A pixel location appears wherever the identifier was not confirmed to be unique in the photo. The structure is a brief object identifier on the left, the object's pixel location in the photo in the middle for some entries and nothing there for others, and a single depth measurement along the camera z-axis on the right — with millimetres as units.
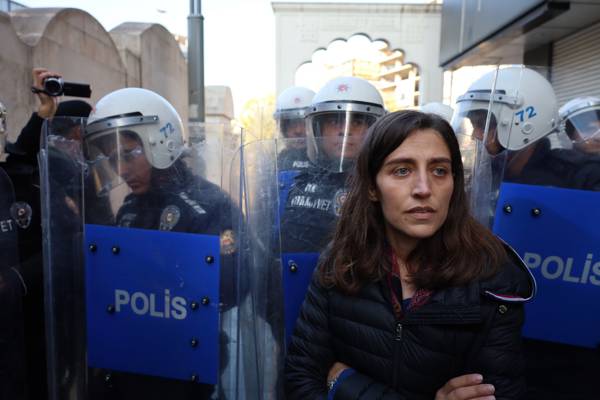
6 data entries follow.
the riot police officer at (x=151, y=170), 1630
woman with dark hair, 1141
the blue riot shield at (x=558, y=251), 1641
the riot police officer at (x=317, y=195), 1655
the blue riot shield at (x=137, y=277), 1568
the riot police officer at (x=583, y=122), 1823
